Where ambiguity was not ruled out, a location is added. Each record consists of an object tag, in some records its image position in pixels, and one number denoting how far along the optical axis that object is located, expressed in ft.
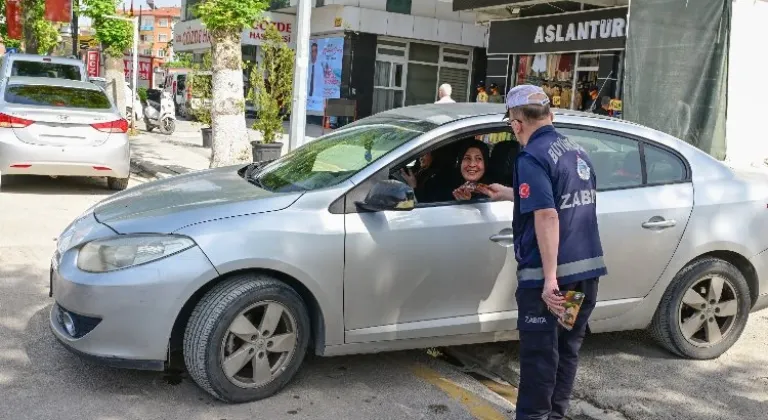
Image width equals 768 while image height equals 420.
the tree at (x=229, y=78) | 36.70
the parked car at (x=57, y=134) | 30.53
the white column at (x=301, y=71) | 34.14
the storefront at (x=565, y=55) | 53.57
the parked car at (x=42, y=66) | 45.93
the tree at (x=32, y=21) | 76.48
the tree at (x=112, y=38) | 66.80
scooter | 69.31
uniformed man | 10.45
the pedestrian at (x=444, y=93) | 41.67
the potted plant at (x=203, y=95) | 54.19
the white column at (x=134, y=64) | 67.69
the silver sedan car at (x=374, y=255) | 12.29
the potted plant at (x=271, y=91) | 41.45
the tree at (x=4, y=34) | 99.99
